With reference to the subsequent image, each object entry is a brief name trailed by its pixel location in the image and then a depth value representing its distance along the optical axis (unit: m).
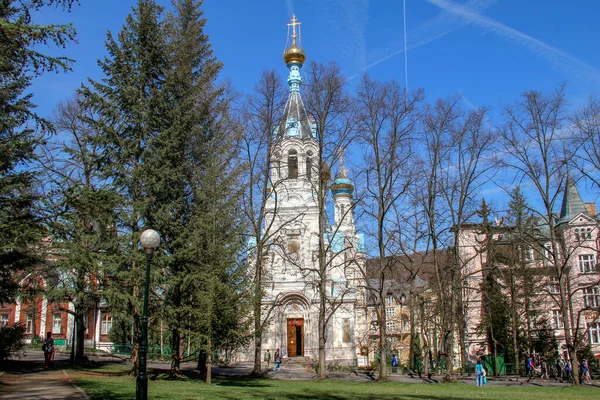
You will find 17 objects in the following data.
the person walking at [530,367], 27.10
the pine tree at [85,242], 14.98
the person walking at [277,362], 31.55
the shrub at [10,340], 21.55
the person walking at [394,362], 36.35
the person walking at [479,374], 23.09
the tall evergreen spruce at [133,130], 19.16
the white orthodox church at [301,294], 37.50
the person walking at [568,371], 27.12
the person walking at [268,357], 34.17
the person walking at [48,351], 21.53
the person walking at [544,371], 29.23
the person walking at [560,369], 27.95
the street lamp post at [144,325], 10.23
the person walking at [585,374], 25.72
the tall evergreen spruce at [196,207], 17.72
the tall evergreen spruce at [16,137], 10.62
